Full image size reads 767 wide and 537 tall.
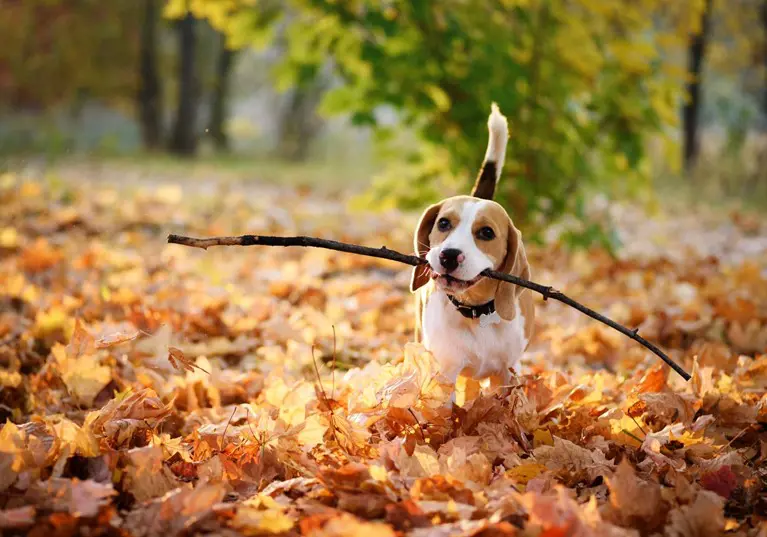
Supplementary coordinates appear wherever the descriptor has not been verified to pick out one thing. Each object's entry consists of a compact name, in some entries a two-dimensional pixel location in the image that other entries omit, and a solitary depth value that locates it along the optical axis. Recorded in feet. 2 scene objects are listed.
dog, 7.63
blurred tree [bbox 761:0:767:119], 45.51
